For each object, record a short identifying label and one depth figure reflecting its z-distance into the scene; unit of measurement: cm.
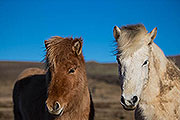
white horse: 358
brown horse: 410
